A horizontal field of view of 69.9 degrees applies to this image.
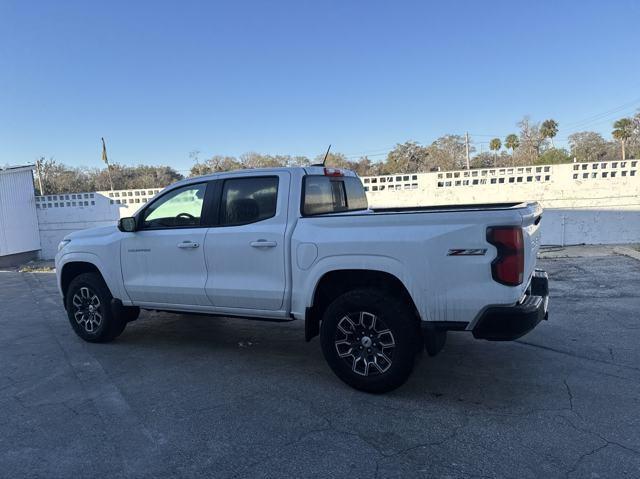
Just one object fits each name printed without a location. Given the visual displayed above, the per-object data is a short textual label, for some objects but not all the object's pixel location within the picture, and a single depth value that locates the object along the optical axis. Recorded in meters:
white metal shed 14.18
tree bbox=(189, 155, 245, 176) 46.78
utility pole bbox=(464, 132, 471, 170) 51.75
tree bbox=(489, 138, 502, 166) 51.84
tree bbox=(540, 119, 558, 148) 49.72
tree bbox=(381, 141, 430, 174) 54.47
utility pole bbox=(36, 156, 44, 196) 37.26
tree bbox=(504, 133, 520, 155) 50.97
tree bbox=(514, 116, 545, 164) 49.56
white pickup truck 3.38
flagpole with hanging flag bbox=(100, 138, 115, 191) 33.07
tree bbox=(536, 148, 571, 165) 41.22
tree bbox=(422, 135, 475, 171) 53.44
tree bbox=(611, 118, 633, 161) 43.34
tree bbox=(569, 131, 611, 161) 48.62
